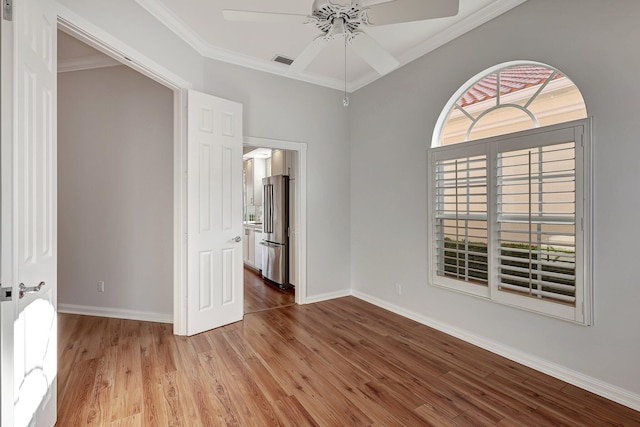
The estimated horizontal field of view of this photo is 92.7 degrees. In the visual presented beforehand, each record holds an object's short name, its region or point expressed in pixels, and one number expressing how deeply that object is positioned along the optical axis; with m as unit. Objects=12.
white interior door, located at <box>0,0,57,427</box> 1.24
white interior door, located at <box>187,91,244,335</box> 3.14
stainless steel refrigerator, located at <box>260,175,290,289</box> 5.06
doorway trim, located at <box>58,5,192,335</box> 3.12
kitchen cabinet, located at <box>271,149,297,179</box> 5.05
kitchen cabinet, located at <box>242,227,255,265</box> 6.63
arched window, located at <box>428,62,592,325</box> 2.29
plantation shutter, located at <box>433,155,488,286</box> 2.89
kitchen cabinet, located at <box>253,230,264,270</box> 6.11
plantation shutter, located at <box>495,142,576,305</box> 2.31
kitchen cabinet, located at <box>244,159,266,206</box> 7.10
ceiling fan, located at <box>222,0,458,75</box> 1.66
